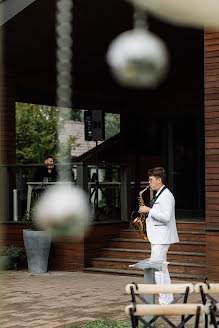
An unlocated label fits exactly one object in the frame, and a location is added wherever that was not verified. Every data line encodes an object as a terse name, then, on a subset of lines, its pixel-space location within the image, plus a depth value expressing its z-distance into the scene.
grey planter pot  9.95
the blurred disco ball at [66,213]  4.54
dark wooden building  8.77
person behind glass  10.65
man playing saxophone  6.05
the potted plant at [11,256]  10.24
